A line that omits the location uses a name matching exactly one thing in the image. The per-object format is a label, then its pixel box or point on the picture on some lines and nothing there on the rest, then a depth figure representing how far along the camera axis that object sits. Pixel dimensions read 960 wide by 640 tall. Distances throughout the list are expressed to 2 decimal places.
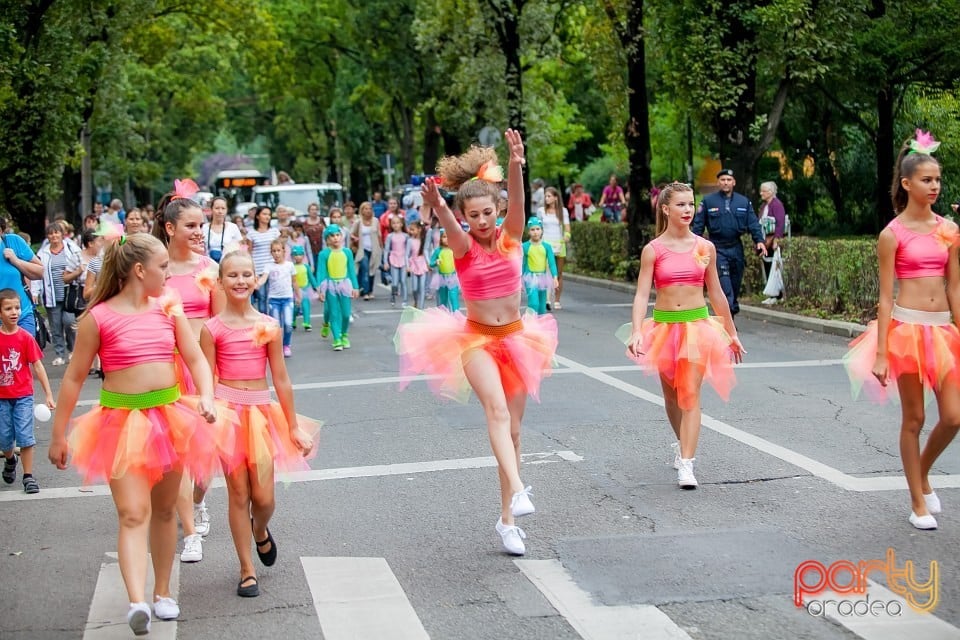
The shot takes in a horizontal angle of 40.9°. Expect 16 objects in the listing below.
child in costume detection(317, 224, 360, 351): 17.03
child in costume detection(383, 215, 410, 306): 22.31
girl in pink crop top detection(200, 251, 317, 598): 6.12
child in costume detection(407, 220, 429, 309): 21.72
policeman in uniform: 16.09
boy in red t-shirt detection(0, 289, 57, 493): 9.13
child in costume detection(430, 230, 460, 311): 19.56
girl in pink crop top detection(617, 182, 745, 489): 8.26
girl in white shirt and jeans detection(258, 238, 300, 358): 16.17
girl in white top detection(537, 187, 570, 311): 21.30
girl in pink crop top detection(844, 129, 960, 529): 6.91
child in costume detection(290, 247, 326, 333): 18.36
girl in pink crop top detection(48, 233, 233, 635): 5.58
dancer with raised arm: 6.73
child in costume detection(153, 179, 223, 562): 7.30
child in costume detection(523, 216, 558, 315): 17.98
